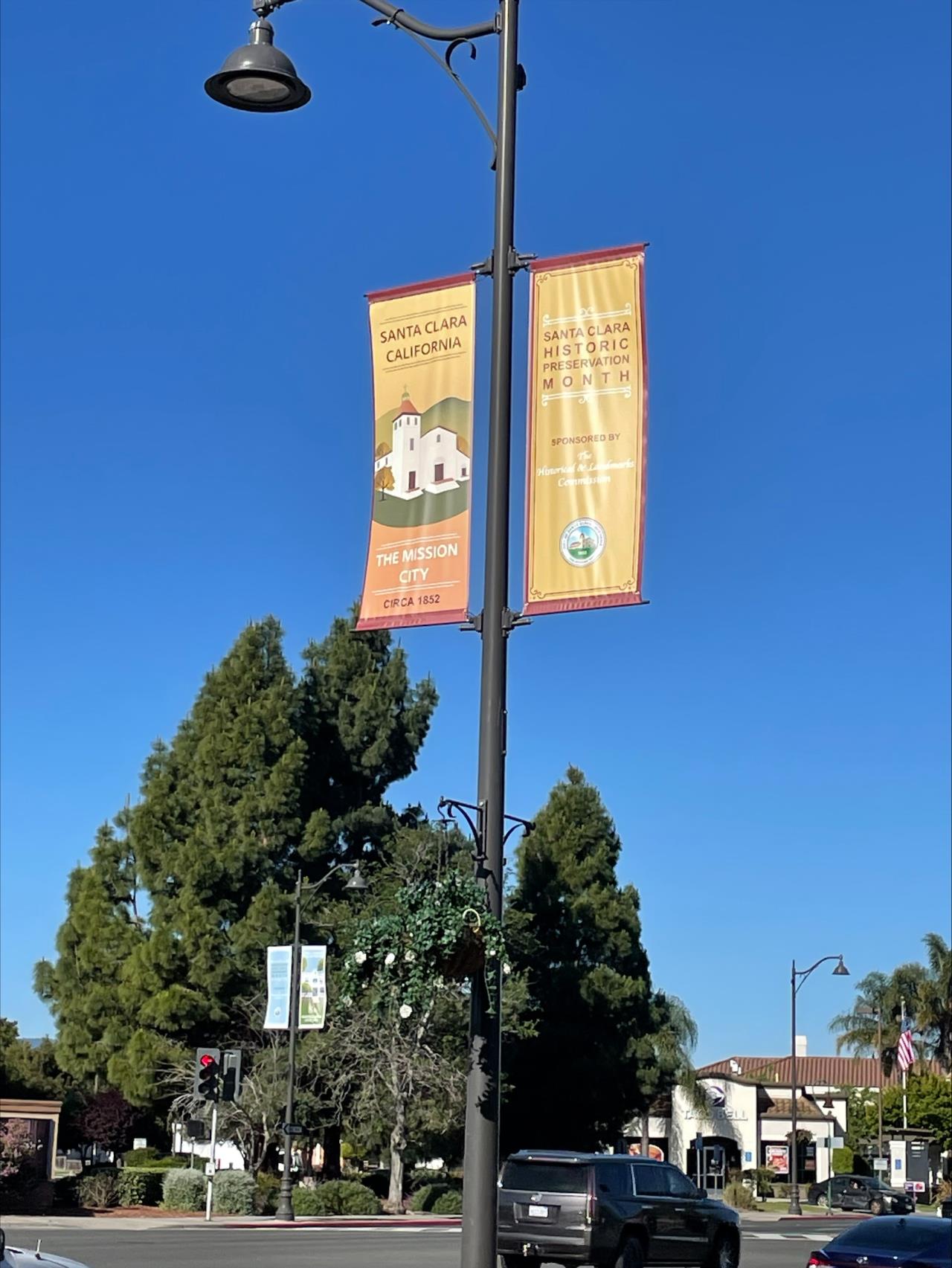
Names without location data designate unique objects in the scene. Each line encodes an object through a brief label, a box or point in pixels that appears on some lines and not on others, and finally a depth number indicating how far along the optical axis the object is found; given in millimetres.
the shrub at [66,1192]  44688
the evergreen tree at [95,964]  54250
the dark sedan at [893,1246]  16094
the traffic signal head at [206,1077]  38719
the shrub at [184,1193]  44156
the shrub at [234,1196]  43906
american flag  65750
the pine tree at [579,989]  57812
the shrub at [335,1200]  44719
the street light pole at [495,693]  8656
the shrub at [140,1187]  44562
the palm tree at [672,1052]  59719
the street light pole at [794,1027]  55719
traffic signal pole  40219
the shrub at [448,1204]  48500
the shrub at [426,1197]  49125
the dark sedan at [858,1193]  58781
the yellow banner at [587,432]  9391
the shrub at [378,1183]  55250
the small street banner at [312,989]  43188
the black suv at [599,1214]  20156
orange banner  9703
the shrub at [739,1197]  57906
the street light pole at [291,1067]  41719
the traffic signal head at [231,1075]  39250
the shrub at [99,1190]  44062
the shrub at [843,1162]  83062
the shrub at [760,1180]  73000
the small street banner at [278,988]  44250
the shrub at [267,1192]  45281
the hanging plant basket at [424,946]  9258
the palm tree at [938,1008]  100125
